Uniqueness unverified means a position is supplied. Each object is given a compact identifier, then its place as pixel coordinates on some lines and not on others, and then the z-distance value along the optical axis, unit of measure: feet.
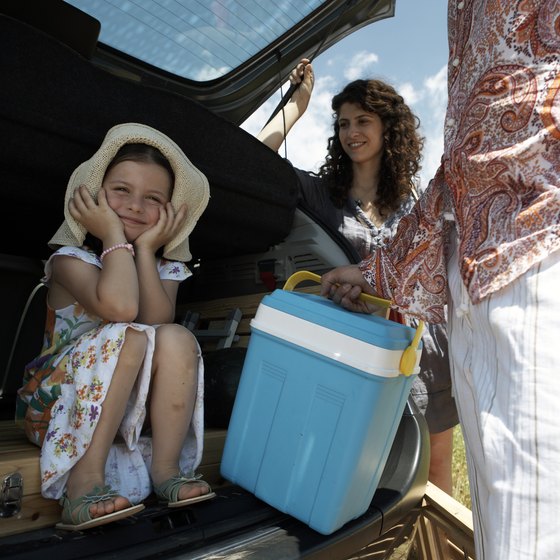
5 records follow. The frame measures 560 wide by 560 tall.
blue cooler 4.39
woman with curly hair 7.91
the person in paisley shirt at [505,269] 2.88
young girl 4.49
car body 4.18
